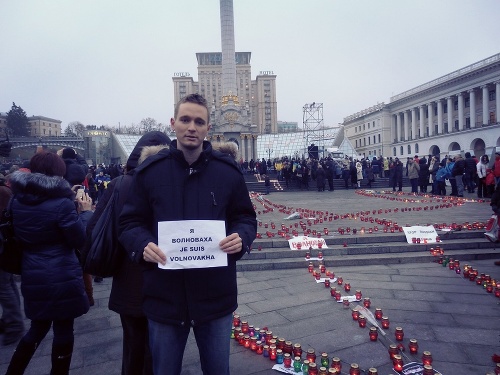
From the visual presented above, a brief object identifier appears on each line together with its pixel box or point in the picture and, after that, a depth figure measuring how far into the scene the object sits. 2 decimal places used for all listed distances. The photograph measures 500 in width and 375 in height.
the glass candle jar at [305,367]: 3.31
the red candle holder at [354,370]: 3.23
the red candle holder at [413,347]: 3.66
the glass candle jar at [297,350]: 3.65
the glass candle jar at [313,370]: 3.16
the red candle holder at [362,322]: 4.38
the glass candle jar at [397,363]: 3.34
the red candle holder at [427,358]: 3.26
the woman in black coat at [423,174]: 19.16
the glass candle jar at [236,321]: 4.50
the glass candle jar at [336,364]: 3.26
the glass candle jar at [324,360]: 3.35
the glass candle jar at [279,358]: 3.60
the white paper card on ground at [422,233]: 7.80
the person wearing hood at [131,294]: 2.68
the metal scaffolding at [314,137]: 34.18
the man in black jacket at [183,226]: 2.14
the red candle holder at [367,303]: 4.92
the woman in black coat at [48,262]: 3.14
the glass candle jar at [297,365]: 3.41
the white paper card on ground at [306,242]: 7.58
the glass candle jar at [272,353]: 3.69
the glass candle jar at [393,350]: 3.45
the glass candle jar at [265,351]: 3.78
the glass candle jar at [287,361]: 3.48
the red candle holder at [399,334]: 3.92
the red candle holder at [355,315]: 4.59
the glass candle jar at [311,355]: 3.45
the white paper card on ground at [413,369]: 3.25
